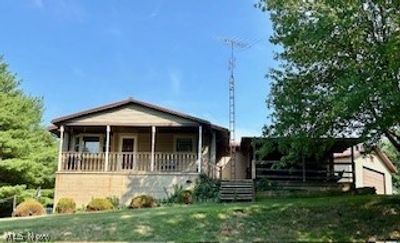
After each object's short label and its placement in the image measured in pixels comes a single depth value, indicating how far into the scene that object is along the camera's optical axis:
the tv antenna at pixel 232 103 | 33.09
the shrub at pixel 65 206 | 23.61
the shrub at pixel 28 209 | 22.30
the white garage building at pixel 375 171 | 37.48
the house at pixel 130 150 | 25.80
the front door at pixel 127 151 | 27.56
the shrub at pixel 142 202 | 23.08
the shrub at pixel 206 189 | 24.20
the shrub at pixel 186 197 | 23.70
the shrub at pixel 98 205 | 23.23
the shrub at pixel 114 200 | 24.49
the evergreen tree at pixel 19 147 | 28.83
